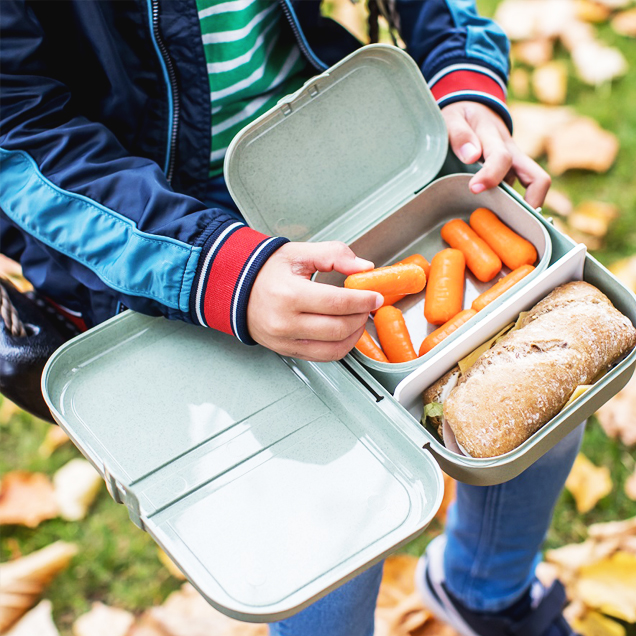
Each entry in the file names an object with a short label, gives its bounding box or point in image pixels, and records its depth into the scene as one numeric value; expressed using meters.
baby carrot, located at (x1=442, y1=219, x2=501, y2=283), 1.15
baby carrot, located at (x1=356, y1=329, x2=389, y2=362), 1.08
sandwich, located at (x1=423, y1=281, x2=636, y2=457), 0.91
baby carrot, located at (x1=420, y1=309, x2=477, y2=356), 1.07
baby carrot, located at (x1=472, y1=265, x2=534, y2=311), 1.10
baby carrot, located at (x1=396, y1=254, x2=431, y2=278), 1.18
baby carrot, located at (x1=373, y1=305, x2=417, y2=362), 1.07
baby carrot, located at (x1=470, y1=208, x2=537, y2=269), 1.13
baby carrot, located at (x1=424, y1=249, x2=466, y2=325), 1.11
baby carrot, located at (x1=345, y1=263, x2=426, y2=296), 1.04
